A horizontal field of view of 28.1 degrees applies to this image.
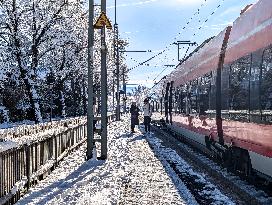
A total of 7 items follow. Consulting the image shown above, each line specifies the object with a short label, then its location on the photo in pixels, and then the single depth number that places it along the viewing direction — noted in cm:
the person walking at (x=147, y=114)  2953
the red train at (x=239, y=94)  894
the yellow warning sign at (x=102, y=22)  1516
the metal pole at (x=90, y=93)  1550
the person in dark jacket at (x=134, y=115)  2911
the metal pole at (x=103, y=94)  1575
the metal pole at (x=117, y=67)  4647
